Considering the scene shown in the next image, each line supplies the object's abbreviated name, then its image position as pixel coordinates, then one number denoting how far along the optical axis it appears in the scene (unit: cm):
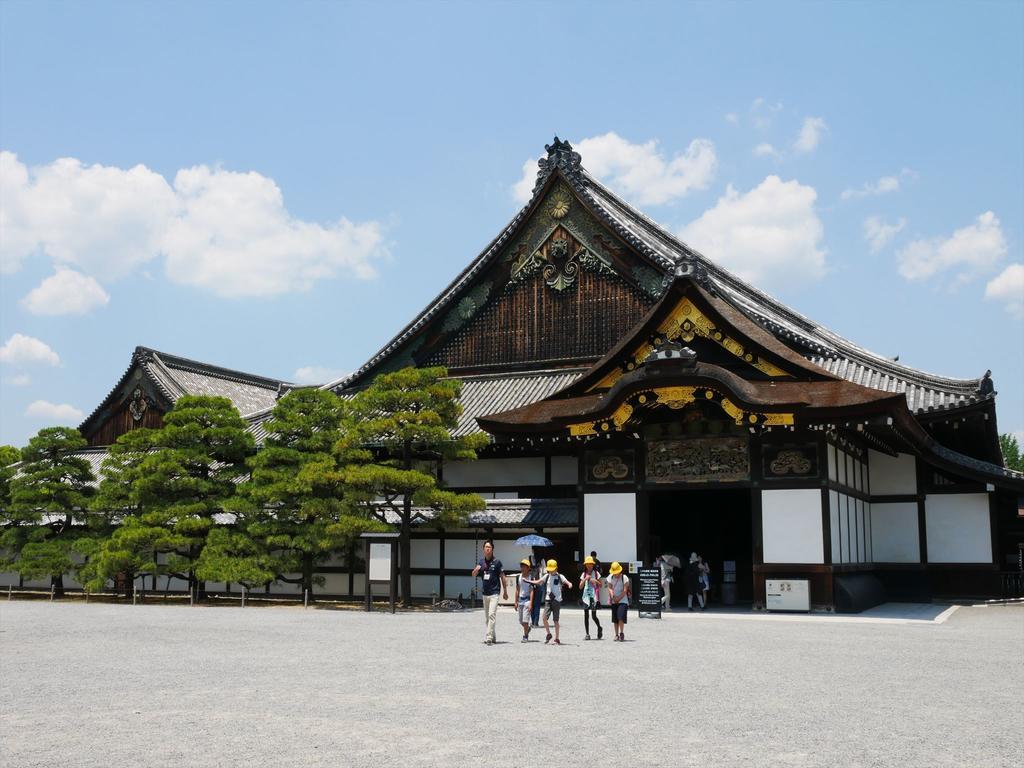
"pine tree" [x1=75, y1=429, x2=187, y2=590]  2814
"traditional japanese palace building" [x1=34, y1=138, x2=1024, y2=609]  2412
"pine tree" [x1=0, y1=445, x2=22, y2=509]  3494
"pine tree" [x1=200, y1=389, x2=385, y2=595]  2634
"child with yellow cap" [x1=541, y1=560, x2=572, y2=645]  1739
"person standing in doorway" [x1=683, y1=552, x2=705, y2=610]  2536
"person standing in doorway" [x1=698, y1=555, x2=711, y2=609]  2566
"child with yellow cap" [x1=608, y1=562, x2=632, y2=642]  1703
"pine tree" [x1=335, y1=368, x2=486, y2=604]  2512
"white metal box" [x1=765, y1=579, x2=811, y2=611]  2367
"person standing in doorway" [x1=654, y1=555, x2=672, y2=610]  2478
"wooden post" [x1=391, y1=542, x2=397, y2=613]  2431
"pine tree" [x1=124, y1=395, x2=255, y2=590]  2844
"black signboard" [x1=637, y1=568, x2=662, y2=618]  2189
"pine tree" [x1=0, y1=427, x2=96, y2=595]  3159
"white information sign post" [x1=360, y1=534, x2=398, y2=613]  2433
